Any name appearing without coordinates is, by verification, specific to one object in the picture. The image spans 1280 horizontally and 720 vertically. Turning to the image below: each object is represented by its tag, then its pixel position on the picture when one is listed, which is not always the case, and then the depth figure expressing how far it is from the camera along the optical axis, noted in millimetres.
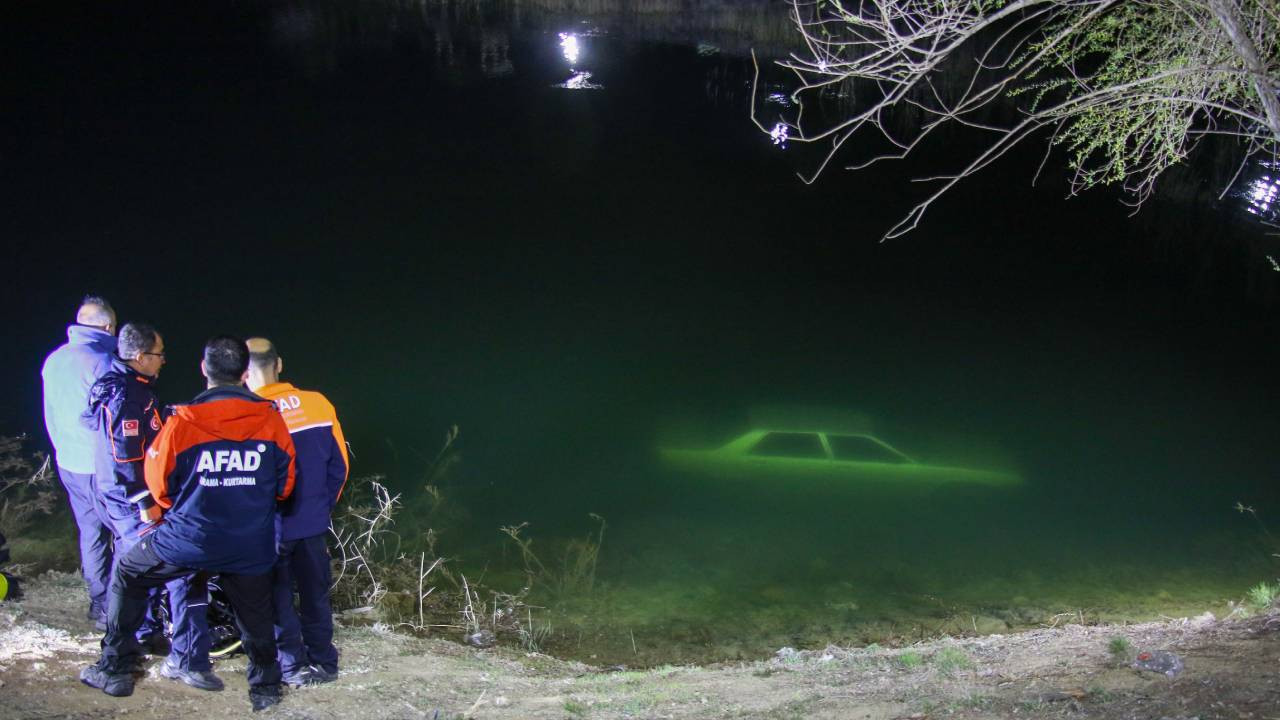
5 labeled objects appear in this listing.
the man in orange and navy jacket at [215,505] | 3982
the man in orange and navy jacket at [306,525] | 4461
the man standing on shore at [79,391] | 4762
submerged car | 9844
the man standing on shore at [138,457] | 4340
